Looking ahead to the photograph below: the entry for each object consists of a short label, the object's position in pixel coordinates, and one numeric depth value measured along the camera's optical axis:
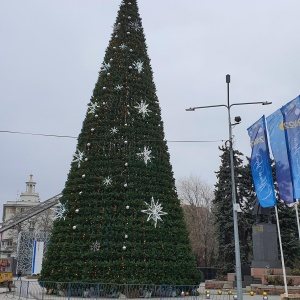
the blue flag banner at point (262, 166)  14.37
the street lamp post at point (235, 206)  12.16
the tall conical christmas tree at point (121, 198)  15.77
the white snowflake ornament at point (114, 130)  17.85
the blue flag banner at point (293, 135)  13.60
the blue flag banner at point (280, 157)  13.93
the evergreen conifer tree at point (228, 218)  34.00
